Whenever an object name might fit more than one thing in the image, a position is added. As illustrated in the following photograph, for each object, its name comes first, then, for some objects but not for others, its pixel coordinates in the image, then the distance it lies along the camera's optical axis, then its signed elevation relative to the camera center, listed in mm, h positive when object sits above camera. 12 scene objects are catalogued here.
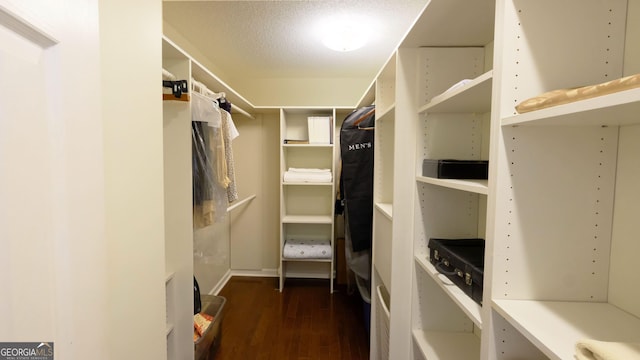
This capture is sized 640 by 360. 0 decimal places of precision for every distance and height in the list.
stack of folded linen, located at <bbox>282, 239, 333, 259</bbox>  2770 -917
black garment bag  2072 -113
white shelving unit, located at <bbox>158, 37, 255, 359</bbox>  1382 -286
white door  407 -30
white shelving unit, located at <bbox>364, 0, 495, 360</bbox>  1179 -133
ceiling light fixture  1848 +960
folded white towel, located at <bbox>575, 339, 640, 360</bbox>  403 -290
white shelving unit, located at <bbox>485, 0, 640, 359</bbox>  598 -49
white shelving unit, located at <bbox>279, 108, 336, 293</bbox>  3082 -426
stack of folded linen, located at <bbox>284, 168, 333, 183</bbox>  2807 -127
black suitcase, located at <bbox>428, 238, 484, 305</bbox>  868 -354
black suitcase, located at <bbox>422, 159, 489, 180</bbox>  1030 -17
